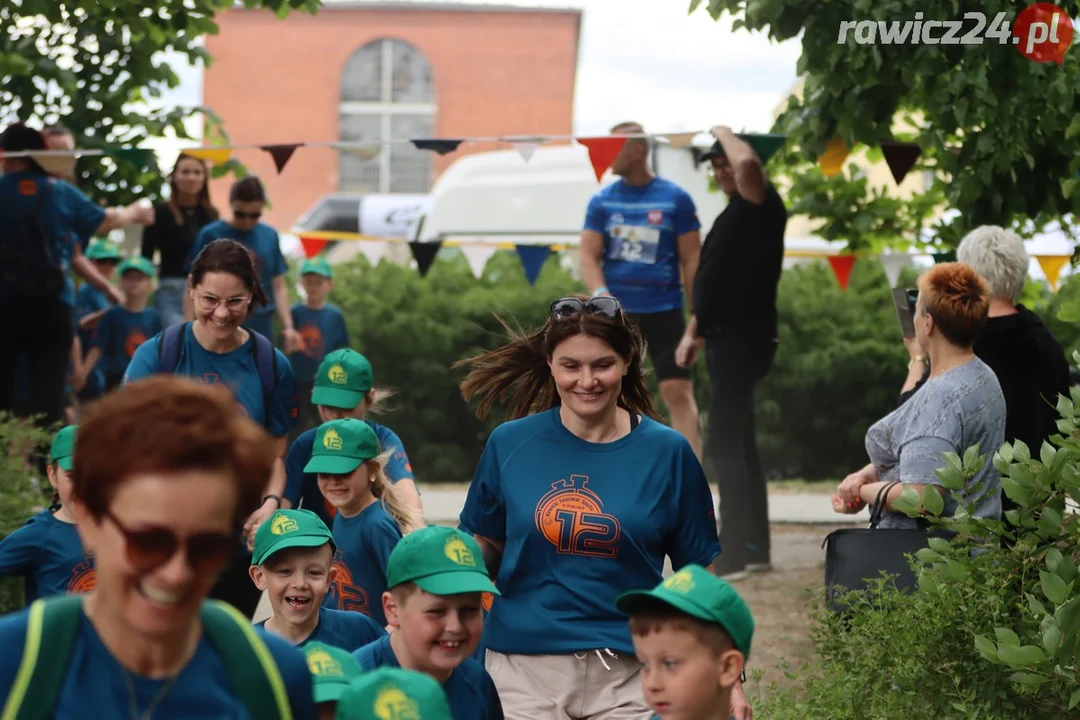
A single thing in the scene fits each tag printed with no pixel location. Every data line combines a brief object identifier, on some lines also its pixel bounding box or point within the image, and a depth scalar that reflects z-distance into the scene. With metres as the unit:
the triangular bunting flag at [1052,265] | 19.13
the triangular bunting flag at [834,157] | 15.01
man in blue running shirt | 15.71
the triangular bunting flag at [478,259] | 25.44
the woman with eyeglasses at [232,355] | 10.49
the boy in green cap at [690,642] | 5.69
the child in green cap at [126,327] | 19.00
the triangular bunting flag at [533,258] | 22.88
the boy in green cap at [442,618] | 6.34
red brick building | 88.79
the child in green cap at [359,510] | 9.74
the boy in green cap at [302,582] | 8.14
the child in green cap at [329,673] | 4.94
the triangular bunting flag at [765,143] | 15.86
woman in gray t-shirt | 9.42
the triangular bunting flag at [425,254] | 22.80
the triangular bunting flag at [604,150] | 16.14
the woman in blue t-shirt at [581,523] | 7.75
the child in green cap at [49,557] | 9.77
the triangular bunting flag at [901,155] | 15.77
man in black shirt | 15.35
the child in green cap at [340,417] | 11.10
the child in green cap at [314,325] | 19.50
